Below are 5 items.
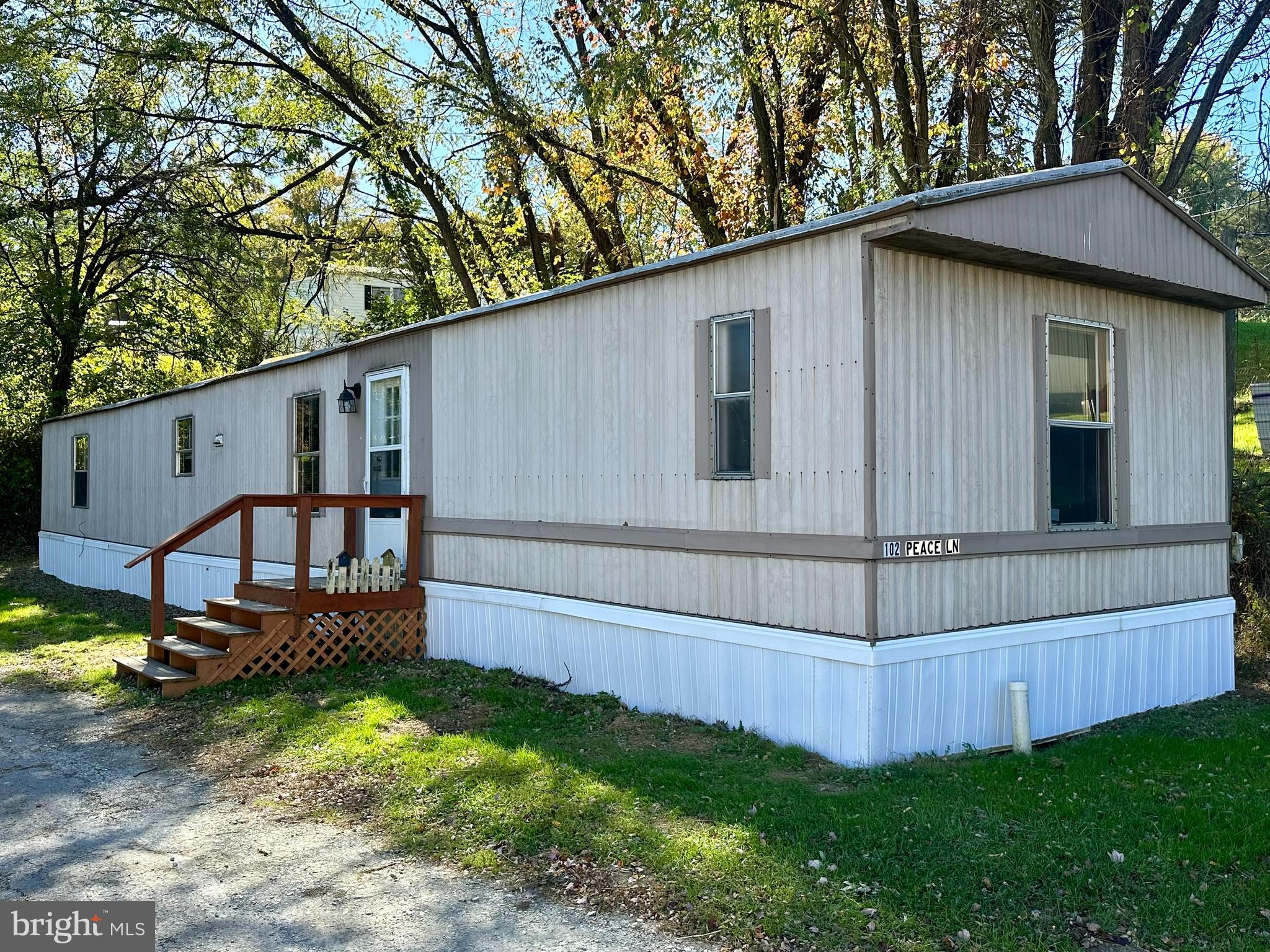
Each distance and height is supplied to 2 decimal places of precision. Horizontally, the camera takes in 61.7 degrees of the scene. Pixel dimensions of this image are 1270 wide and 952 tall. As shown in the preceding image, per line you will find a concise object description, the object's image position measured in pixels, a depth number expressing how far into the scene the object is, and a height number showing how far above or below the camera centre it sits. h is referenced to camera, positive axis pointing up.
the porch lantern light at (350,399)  9.80 +0.82
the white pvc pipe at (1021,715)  5.96 -1.31
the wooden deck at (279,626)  7.98 -1.10
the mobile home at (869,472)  5.66 +0.07
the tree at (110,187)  13.45 +4.83
